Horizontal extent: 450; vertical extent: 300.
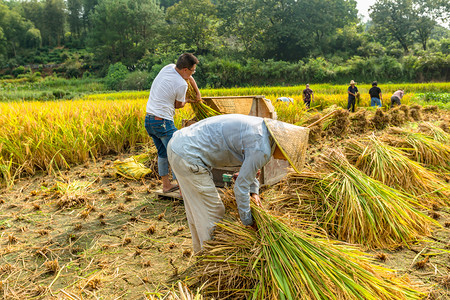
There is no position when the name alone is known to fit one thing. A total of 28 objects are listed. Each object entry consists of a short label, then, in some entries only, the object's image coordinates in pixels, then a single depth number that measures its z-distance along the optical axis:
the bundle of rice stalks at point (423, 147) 4.45
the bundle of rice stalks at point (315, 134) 6.32
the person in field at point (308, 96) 10.87
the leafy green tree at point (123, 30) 43.38
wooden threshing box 3.96
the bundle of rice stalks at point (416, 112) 8.24
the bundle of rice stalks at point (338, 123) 6.80
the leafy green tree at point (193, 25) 33.75
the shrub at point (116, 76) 31.64
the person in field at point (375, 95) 10.23
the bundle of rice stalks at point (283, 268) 1.73
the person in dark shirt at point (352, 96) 10.44
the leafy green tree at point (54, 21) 56.22
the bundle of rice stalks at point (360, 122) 7.28
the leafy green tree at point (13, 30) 48.62
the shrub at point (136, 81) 28.26
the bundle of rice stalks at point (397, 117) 7.47
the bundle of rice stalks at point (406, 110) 7.85
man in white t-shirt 3.39
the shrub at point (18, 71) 41.72
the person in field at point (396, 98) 10.17
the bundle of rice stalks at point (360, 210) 2.74
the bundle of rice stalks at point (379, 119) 7.36
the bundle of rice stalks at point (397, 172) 3.57
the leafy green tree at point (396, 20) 35.09
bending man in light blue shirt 1.94
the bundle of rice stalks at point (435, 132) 4.85
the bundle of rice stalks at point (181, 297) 1.48
